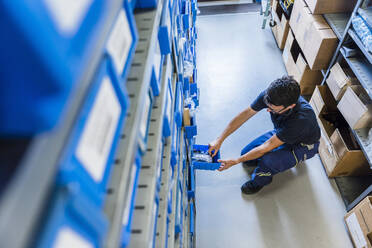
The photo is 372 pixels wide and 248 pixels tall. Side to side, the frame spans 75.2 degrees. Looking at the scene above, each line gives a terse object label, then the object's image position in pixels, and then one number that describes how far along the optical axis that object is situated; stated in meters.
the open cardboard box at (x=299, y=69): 2.86
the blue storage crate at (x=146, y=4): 1.02
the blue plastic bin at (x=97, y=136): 0.41
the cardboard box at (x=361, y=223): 1.82
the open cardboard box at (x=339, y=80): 2.11
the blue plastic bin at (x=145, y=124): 0.89
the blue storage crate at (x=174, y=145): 1.37
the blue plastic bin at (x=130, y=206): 0.73
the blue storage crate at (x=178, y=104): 1.58
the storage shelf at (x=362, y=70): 1.88
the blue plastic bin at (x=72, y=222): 0.34
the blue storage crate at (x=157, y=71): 1.05
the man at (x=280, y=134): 1.79
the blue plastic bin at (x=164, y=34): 1.12
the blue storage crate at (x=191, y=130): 2.01
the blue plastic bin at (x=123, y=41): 0.64
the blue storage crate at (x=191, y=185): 2.20
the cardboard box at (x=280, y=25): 3.50
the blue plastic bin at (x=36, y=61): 0.25
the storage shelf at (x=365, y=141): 1.86
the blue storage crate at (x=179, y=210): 1.42
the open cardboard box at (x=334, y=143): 2.15
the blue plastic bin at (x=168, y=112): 1.19
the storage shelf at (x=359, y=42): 1.83
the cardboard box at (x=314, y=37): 2.35
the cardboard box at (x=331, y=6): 2.39
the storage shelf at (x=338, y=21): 2.29
